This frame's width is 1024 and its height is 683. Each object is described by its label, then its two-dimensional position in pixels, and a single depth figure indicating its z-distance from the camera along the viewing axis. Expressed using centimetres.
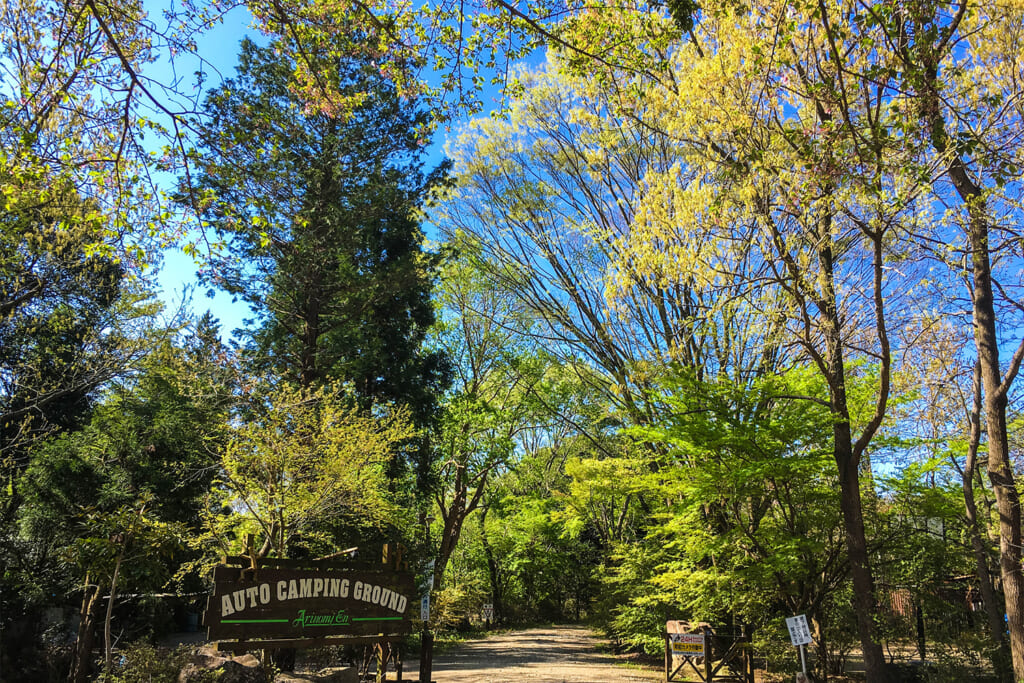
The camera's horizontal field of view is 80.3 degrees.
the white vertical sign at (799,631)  870
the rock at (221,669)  828
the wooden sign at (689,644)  1140
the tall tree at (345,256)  1611
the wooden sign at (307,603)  741
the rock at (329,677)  896
